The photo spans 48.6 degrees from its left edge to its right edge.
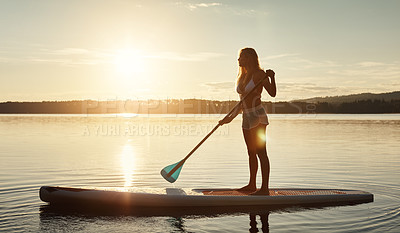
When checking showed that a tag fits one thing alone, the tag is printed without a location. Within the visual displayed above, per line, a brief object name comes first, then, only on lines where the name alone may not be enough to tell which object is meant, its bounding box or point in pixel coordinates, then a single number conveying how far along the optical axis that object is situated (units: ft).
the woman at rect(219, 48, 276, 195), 24.07
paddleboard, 24.04
